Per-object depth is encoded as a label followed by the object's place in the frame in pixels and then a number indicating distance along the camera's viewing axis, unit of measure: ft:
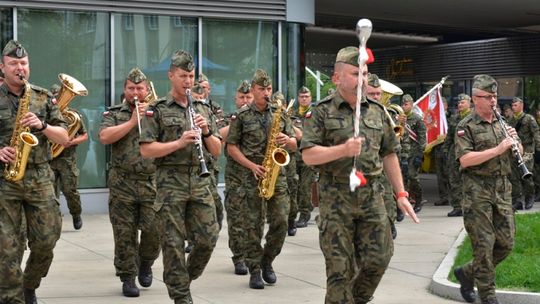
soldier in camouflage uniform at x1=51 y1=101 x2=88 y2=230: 49.80
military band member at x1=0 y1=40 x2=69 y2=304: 25.90
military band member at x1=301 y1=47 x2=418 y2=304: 23.66
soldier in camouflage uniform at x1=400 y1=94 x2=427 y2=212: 61.11
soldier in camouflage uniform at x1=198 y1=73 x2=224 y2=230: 38.94
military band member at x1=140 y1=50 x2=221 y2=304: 26.43
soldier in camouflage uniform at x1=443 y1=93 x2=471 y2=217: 60.95
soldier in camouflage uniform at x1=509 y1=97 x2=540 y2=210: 64.37
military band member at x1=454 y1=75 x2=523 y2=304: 29.81
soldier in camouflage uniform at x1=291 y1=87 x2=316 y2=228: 52.24
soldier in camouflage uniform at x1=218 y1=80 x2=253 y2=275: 35.24
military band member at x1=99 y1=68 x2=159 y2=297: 32.01
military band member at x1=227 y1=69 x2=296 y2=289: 34.06
